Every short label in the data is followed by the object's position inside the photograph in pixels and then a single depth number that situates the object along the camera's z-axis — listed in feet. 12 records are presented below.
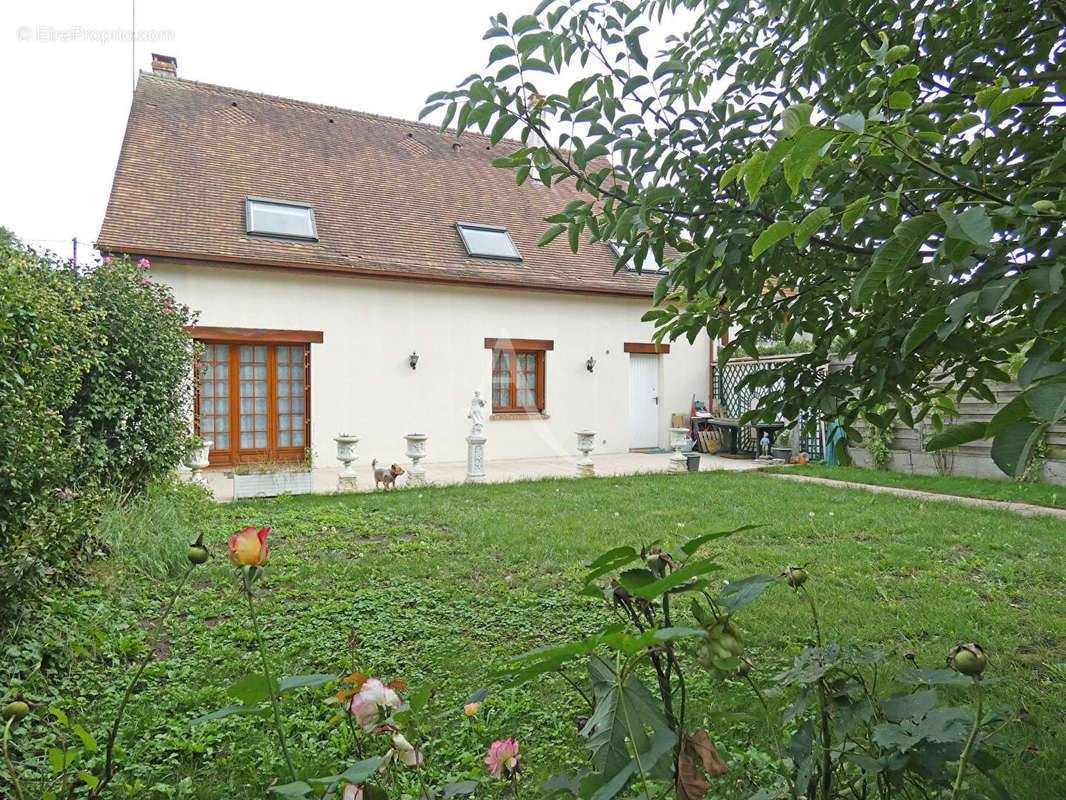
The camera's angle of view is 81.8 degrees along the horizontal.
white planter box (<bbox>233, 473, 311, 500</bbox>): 25.20
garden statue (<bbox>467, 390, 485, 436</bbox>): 31.14
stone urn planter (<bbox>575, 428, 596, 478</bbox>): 31.89
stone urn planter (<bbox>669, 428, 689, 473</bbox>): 33.58
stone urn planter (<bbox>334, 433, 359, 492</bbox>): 28.00
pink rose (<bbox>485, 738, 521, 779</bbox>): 3.41
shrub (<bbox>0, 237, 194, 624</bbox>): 9.89
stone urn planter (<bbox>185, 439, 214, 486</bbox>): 23.61
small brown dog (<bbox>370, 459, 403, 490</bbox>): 27.96
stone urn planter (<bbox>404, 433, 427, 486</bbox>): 29.73
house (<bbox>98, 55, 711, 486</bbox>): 32.53
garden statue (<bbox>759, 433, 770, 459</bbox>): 38.86
